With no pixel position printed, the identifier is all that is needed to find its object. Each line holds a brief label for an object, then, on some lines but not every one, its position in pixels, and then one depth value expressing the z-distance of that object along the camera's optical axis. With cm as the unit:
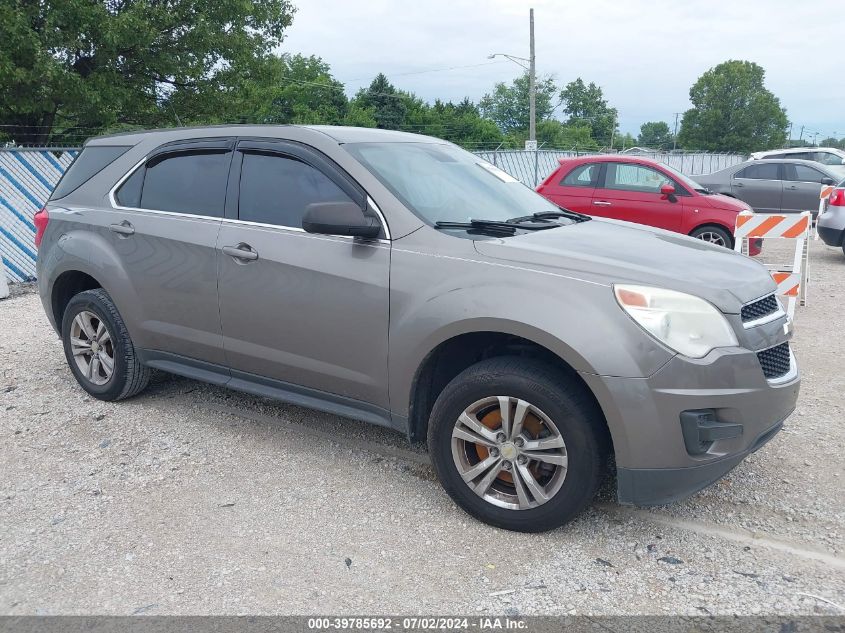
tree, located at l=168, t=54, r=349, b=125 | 2120
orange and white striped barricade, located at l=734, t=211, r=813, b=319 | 709
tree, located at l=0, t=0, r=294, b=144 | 1628
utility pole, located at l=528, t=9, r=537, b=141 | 3250
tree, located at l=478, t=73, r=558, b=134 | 7406
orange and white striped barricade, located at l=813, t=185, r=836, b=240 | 1178
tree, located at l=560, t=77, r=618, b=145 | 9164
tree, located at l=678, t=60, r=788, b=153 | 7262
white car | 2072
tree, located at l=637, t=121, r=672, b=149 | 13825
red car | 1028
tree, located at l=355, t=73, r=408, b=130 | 5616
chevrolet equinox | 292
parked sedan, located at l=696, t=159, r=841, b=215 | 1480
